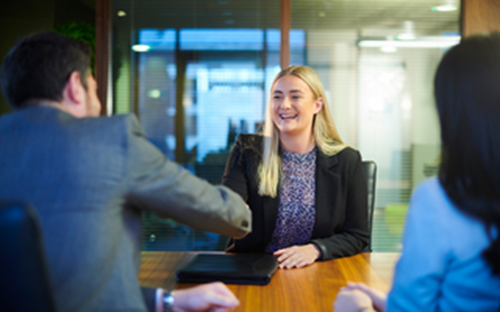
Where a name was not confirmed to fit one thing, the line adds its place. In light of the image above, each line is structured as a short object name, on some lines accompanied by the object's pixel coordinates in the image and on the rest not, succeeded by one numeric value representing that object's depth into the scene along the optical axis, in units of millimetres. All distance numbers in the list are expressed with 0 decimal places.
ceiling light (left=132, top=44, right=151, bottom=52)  3600
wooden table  1188
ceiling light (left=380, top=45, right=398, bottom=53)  3555
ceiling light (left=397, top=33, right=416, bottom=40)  3555
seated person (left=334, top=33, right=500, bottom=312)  731
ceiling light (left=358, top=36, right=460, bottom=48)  3541
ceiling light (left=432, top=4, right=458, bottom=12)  3559
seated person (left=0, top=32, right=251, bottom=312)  810
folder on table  1345
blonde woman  1989
